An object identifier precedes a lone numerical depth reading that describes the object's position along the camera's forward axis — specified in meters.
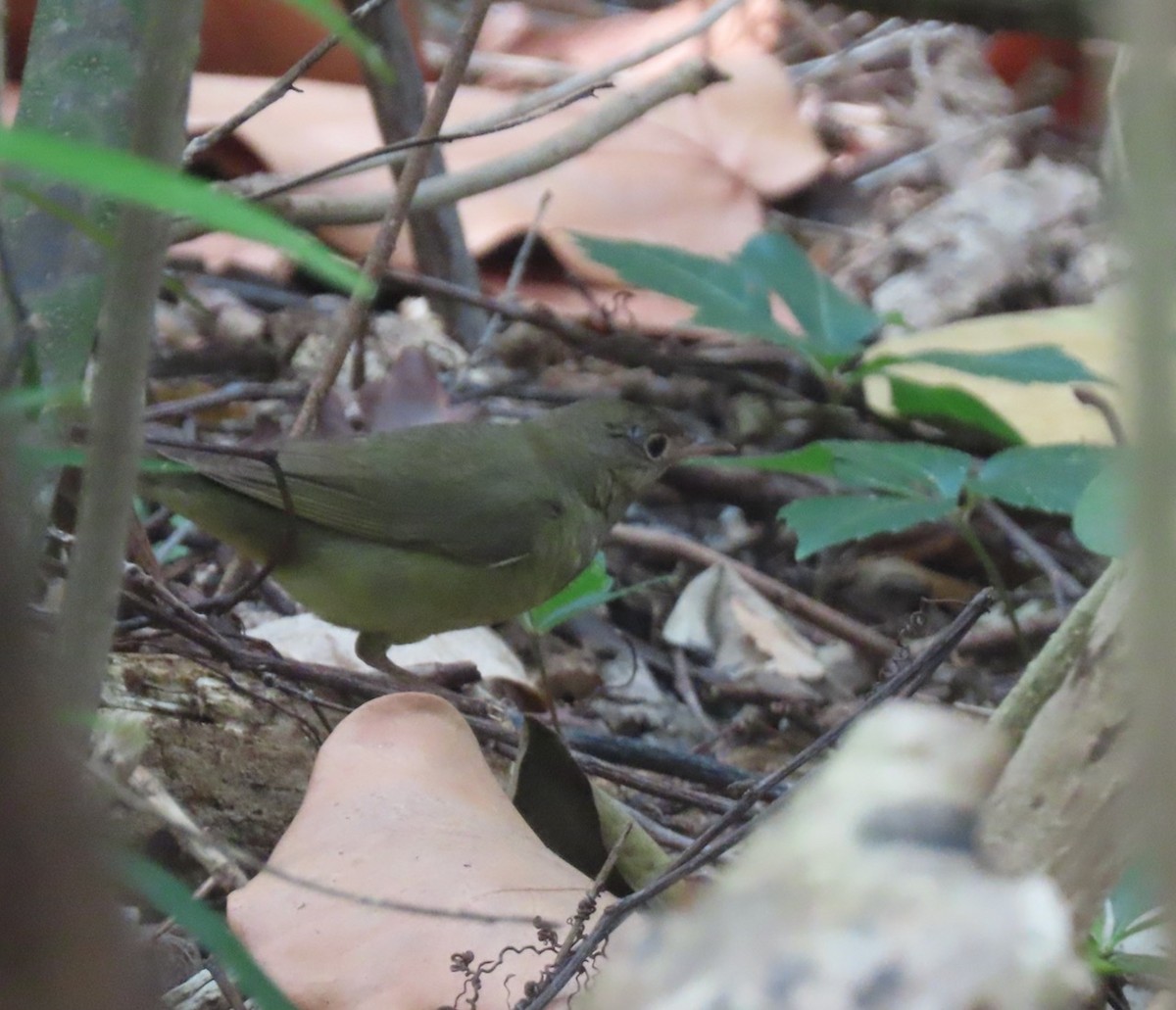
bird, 6.71
